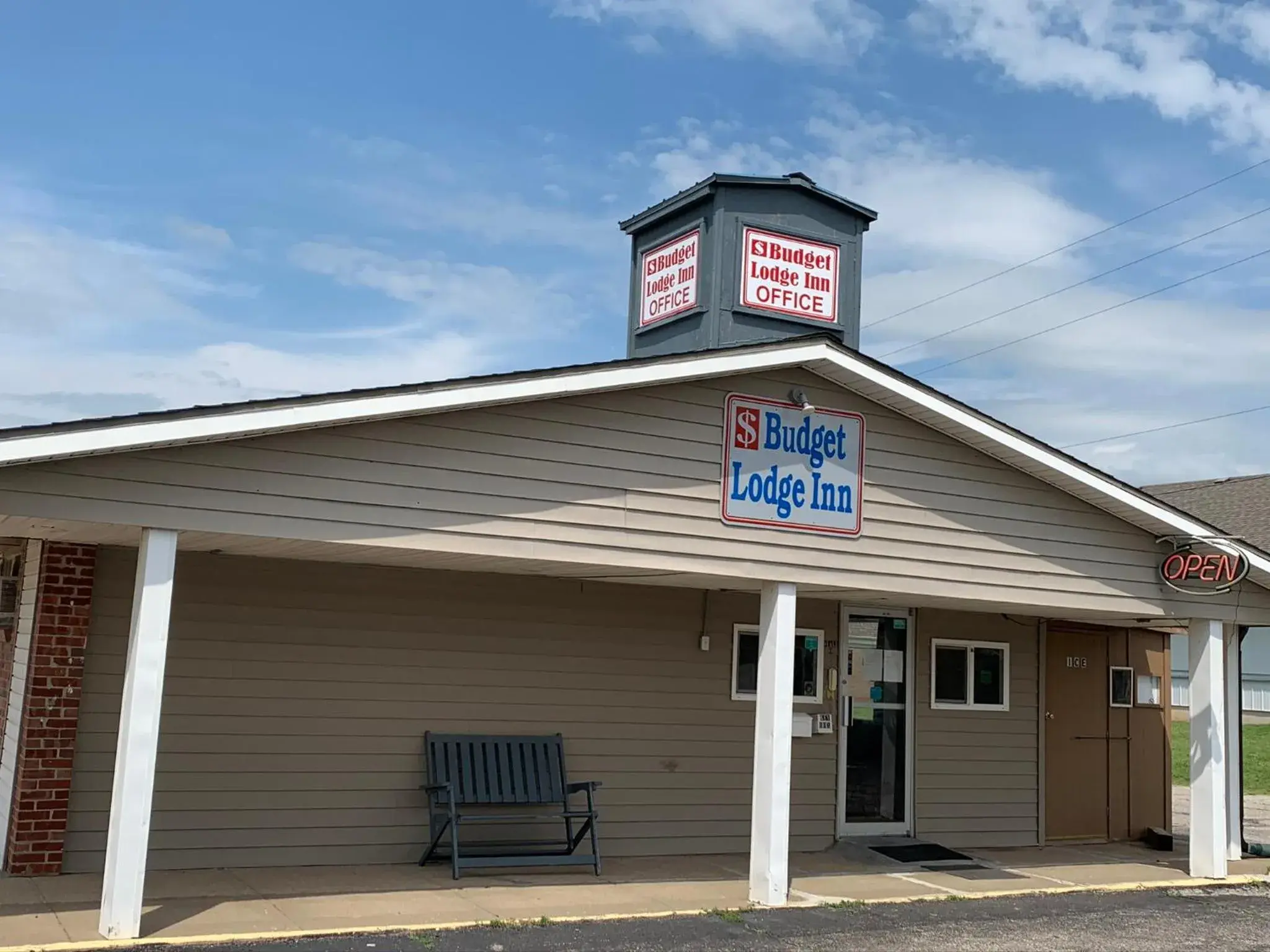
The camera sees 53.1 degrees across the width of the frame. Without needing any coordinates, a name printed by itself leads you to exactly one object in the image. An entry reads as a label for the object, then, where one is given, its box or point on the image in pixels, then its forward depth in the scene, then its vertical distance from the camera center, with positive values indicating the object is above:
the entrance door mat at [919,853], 10.84 -1.49
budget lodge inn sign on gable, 8.53 +1.40
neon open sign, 9.89 +0.99
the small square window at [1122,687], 12.97 +0.04
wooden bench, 9.13 -0.95
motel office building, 7.07 +0.45
